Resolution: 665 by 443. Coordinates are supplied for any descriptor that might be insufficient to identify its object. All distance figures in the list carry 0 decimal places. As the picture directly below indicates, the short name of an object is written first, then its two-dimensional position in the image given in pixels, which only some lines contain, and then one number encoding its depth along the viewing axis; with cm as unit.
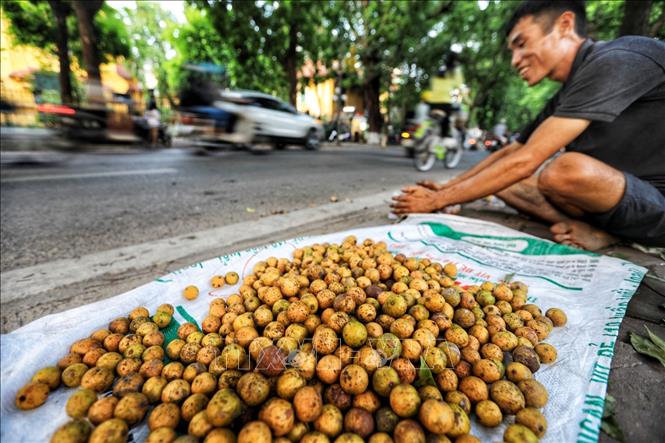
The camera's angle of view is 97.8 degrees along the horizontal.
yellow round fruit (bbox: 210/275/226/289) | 52
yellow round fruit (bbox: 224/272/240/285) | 53
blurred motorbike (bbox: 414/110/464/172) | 648
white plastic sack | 31
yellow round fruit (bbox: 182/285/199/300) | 48
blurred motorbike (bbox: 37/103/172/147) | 523
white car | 683
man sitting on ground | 59
